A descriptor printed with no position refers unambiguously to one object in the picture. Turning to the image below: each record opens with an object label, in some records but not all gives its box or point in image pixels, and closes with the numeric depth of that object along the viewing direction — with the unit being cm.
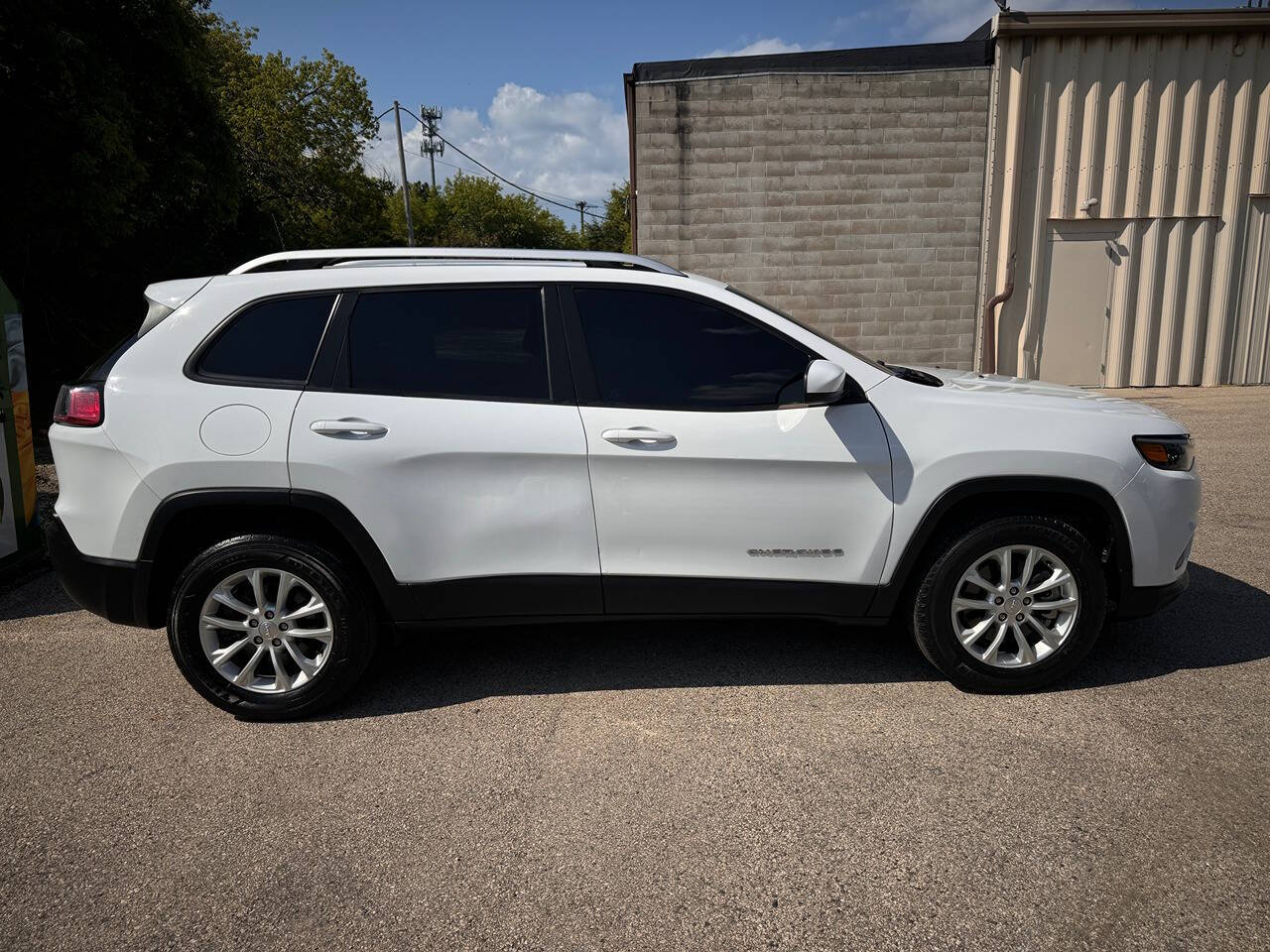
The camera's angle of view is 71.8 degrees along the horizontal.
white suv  348
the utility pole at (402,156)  4532
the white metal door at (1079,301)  1241
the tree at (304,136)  2755
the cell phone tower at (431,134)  7200
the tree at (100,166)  1020
